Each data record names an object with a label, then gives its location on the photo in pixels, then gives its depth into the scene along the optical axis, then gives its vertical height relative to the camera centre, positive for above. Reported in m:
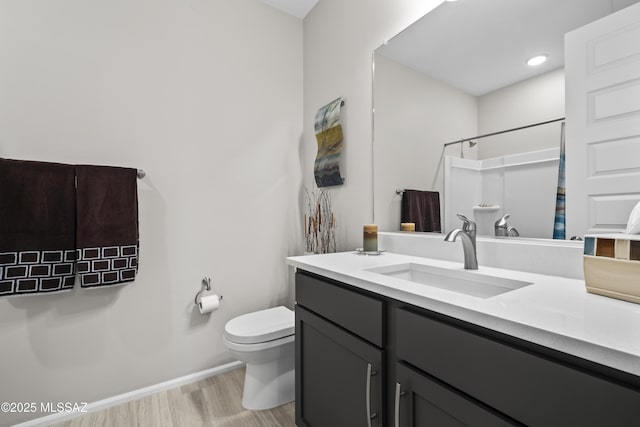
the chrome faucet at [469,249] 1.13 -0.16
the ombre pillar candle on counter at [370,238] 1.57 -0.17
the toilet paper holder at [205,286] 1.95 -0.52
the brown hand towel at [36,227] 1.41 -0.09
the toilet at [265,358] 1.60 -0.84
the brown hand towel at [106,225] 1.55 -0.09
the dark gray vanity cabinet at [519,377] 0.47 -0.33
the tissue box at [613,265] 0.68 -0.14
